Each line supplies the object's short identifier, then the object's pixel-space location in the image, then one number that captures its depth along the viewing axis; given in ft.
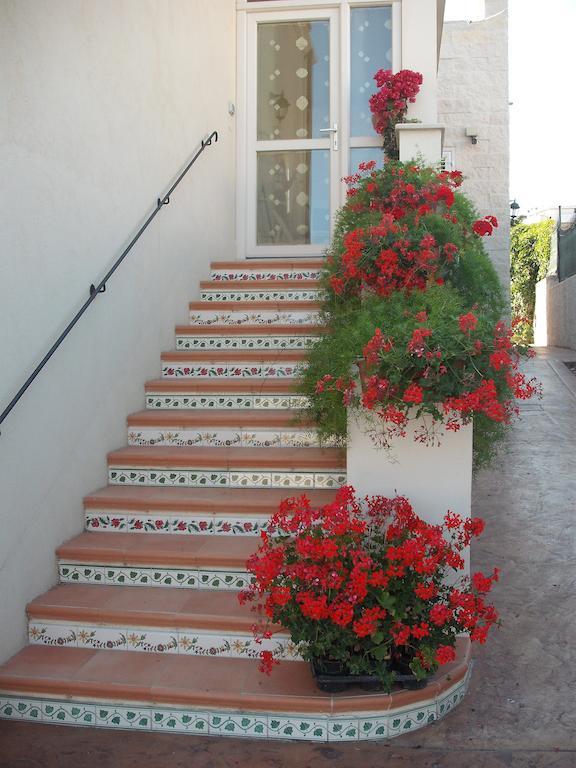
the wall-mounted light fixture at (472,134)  29.19
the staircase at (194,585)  7.80
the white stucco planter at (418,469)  8.91
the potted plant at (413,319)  8.04
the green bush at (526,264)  44.60
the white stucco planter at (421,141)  14.55
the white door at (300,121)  19.89
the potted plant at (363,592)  7.32
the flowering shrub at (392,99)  17.89
